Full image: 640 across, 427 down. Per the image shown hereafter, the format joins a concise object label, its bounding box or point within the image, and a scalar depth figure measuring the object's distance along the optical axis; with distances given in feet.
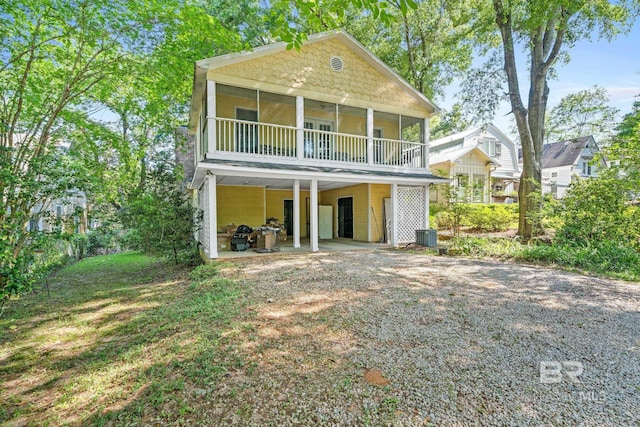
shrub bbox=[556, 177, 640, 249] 28.14
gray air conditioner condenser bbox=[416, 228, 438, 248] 37.63
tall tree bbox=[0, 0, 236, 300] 15.65
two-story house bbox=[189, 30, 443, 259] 31.14
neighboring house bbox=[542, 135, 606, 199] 94.43
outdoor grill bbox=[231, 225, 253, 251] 34.40
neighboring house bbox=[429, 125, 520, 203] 71.00
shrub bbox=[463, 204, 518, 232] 52.49
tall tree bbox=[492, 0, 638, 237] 36.94
